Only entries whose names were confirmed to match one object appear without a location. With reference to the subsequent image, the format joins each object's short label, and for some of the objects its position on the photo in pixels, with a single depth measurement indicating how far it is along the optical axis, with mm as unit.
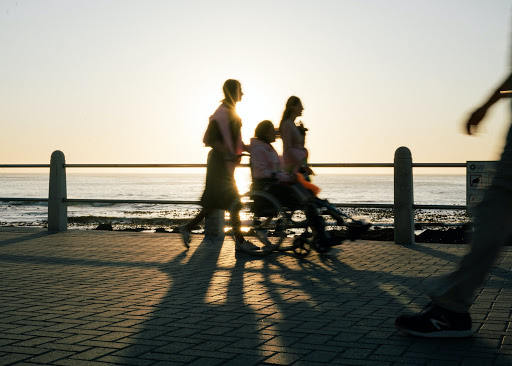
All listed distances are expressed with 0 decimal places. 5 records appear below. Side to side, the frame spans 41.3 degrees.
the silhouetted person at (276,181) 7766
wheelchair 7750
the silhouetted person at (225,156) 8258
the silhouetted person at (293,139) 8516
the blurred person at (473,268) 3572
